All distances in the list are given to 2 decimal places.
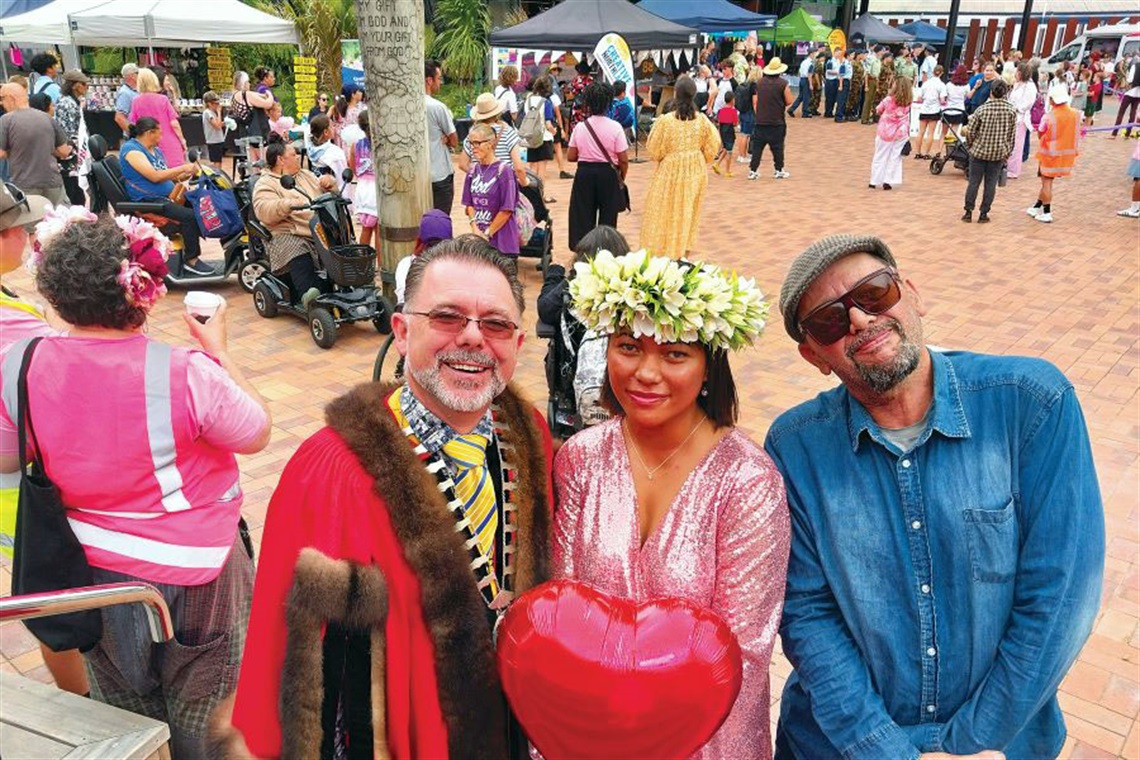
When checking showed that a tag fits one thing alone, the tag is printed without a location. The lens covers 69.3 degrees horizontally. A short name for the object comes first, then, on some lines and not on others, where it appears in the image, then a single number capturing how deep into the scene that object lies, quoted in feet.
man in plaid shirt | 32.14
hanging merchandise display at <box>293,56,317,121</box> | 47.16
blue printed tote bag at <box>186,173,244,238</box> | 24.12
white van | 90.27
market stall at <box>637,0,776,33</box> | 55.52
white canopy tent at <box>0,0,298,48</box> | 37.14
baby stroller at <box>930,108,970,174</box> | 43.70
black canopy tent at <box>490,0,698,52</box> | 42.04
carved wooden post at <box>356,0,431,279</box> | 15.24
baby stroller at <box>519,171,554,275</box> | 25.84
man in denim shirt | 5.03
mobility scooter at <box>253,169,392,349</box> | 20.63
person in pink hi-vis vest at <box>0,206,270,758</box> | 6.82
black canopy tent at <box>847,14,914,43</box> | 88.02
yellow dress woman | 24.95
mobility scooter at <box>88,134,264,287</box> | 24.52
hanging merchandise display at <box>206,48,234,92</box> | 58.70
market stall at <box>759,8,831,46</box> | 83.82
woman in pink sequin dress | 5.31
